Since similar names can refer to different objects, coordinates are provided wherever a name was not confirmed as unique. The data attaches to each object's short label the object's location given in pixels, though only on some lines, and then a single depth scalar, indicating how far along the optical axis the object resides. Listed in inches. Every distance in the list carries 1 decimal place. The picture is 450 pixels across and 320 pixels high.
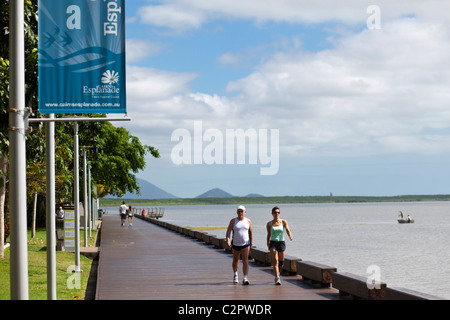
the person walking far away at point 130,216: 2562.3
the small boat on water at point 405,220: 4866.4
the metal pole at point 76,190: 843.4
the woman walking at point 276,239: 642.2
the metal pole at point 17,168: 340.5
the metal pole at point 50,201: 517.3
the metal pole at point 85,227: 1223.2
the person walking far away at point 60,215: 2090.3
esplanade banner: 391.2
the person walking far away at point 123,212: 2364.7
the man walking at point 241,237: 623.8
